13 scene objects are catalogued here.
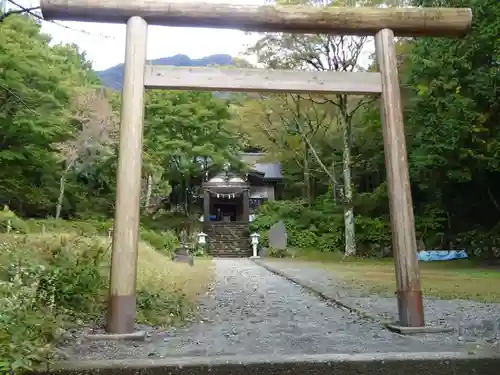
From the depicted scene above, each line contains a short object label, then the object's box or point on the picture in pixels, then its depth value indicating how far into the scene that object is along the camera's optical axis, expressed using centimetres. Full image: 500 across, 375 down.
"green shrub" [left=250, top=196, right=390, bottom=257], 1792
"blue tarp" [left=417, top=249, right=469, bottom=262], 1489
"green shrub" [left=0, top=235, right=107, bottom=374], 263
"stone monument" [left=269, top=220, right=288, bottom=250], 1988
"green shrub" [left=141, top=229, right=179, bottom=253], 1491
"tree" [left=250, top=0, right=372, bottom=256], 1647
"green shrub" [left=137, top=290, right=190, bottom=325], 442
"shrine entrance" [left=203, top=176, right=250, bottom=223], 2556
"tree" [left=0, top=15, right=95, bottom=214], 1245
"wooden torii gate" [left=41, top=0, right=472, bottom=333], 378
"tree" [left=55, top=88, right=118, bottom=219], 1611
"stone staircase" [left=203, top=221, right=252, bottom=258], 2106
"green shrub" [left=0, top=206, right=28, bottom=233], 901
